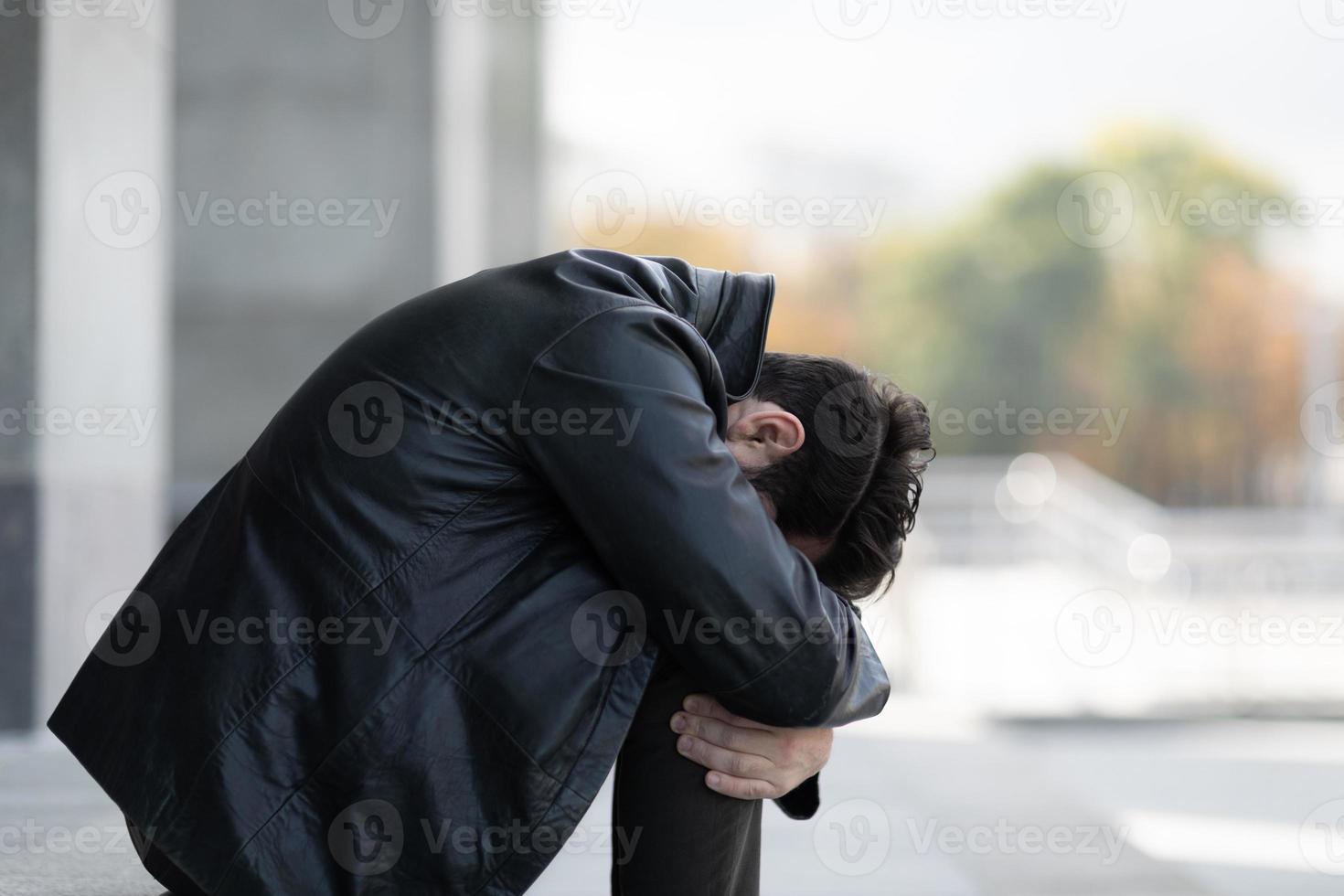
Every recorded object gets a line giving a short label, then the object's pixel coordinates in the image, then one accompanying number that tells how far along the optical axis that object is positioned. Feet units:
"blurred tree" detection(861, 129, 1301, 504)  218.59
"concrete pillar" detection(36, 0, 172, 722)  23.59
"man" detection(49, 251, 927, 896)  9.38
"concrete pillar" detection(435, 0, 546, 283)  40.52
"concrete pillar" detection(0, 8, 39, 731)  22.97
